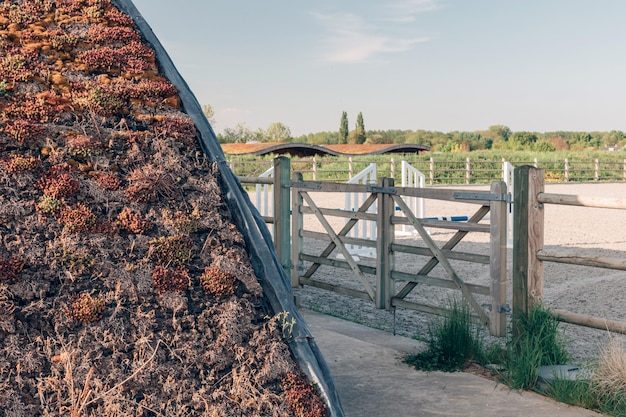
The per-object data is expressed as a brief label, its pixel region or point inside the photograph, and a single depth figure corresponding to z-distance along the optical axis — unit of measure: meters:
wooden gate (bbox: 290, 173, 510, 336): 6.39
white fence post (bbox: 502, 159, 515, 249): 13.16
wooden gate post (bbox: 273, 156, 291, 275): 9.02
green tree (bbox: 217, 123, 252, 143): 79.12
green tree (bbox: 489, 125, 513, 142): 94.88
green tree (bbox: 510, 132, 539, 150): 69.29
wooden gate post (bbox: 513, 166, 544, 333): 5.69
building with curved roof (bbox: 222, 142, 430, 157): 49.03
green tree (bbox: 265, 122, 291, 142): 83.25
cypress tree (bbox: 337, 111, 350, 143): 80.69
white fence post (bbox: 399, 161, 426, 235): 13.84
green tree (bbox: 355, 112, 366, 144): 81.31
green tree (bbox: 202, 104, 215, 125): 69.75
